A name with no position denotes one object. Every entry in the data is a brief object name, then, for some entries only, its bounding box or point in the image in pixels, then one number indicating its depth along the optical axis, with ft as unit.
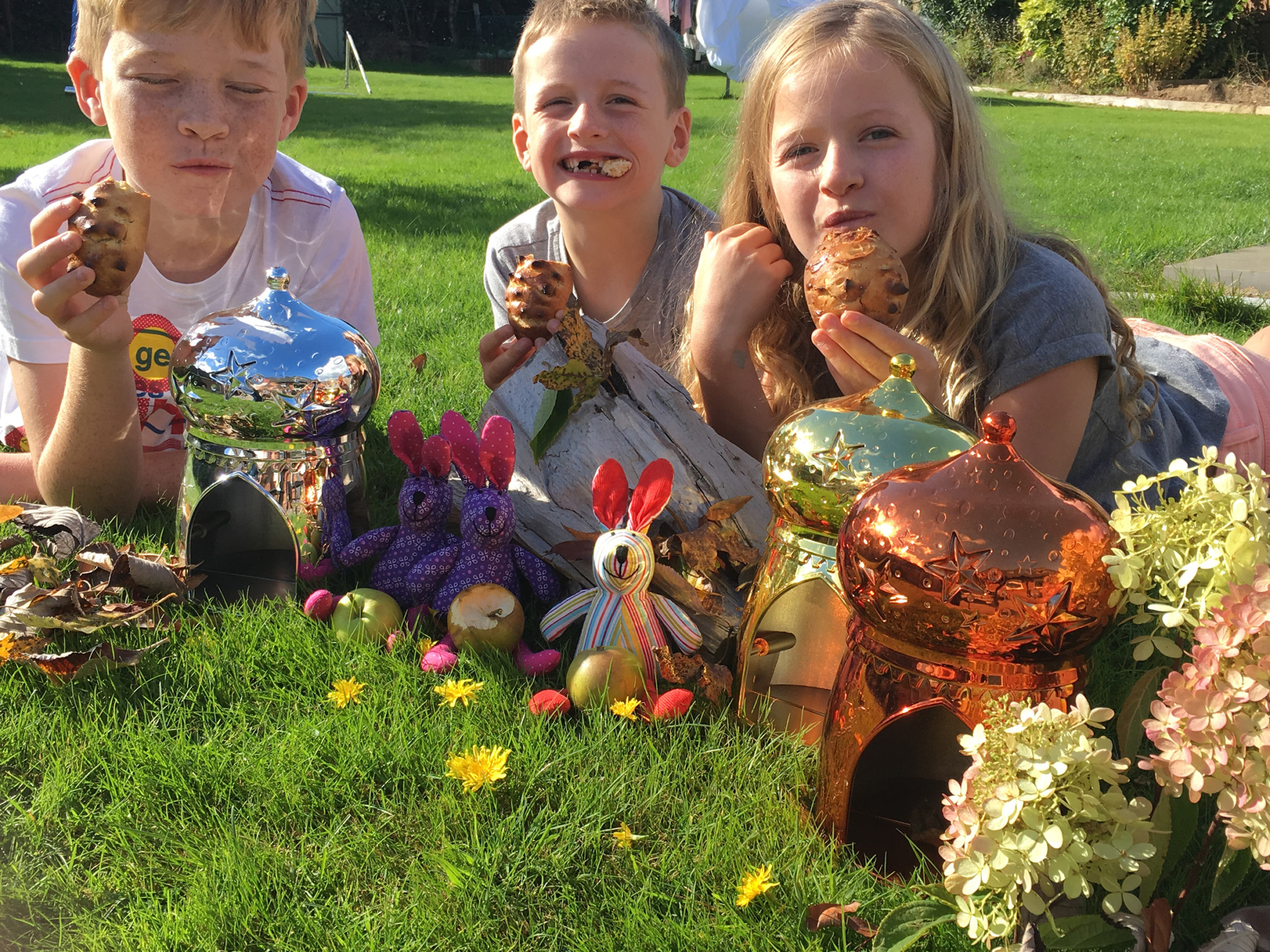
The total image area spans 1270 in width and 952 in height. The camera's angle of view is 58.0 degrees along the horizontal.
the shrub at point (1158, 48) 58.51
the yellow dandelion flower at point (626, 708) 2.17
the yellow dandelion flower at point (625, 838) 1.91
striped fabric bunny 2.26
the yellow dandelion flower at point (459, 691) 2.23
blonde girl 2.62
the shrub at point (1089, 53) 63.39
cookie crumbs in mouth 3.24
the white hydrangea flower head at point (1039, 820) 1.39
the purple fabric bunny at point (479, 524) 2.49
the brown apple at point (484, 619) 2.38
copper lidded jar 1.60
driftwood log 2.62
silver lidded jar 2.38
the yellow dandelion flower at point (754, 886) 1.77
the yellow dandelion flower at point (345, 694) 2.24
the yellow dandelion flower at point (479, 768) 2.00
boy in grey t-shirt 3.20
